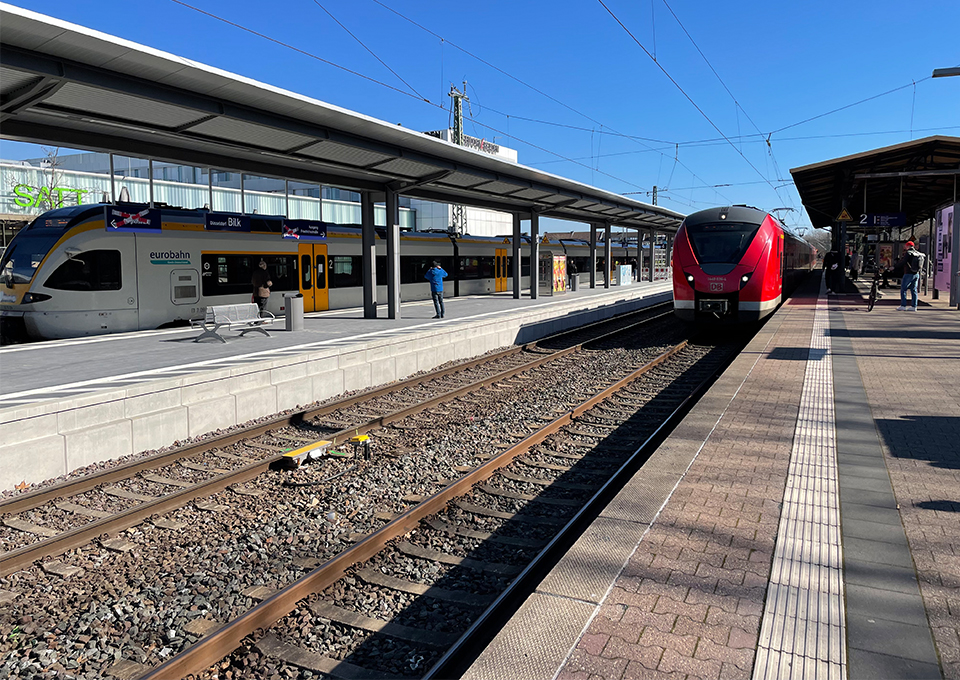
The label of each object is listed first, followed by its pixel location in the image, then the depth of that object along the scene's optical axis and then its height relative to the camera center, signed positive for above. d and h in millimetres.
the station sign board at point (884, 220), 24141 +2061
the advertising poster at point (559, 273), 27578 +239
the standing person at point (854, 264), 35566 +738
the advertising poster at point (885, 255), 29891 +947
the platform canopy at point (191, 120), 7160 +2413
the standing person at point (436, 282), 16547 -61
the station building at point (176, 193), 33344 +5188
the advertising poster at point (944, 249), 19567 +847
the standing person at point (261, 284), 15173 -72
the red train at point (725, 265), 14250 +264
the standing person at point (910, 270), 17531 +165
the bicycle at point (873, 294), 18891 -504
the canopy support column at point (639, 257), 41562 +1306
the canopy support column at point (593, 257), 31969 +1064
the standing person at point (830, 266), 28347 +517
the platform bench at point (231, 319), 12148 -724
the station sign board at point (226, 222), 15320 +1400
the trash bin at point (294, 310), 13781 -618
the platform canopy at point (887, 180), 20516 +3827
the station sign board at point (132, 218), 13412 +1317
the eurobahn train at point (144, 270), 13133 +262
